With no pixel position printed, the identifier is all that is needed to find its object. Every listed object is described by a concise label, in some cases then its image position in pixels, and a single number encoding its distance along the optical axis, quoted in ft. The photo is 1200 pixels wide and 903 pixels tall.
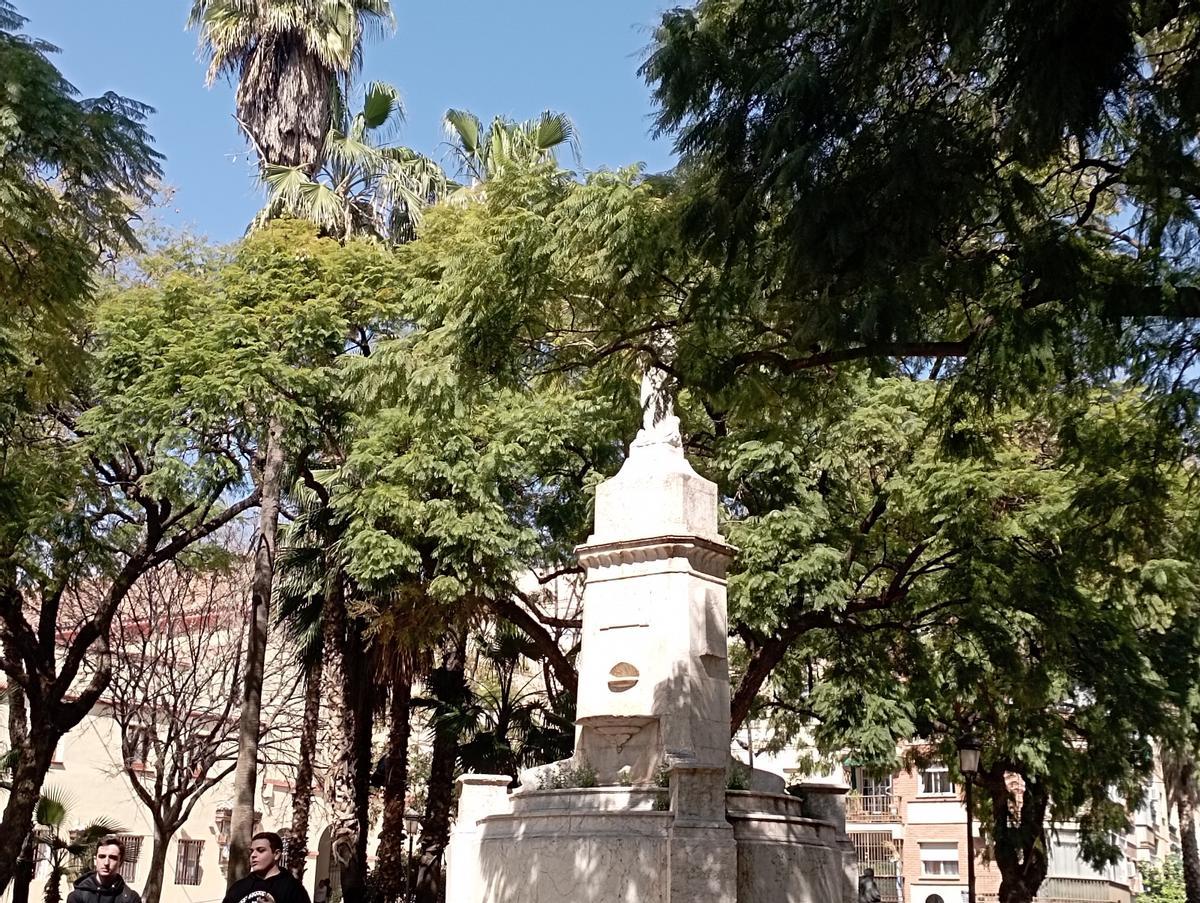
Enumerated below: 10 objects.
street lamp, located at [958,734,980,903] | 64.95
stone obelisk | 44.96
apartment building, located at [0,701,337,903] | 102.68
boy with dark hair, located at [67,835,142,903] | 23.73
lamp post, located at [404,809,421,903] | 75.20
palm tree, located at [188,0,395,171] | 78.38
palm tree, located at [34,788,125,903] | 67.67
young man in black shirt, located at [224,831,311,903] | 21.65
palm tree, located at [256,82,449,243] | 78.23
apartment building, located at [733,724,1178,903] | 139.74
